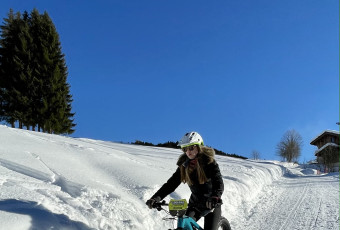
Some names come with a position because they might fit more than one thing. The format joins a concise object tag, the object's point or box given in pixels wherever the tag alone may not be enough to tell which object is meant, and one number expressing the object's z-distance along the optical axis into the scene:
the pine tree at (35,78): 27.92
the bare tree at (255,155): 62.31
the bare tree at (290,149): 58.76
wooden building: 41.97
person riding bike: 3.78
